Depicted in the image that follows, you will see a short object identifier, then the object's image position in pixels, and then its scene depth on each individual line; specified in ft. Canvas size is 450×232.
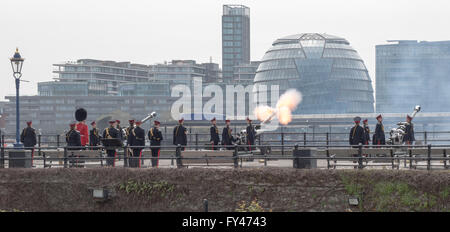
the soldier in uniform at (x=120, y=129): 100.08
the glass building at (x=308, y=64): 646.33
